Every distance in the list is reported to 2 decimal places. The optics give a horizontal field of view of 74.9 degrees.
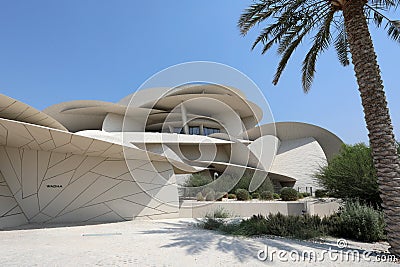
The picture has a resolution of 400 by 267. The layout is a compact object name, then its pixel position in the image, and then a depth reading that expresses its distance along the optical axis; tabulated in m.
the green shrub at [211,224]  8.70
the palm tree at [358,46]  5.92
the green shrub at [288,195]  17.73
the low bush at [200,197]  16.13
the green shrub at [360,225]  7.52
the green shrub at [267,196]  18.53
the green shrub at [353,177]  11.76
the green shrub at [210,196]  16.49
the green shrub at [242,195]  17.64
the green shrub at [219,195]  17.40
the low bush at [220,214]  11.70
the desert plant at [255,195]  19.54
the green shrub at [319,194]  18.99
